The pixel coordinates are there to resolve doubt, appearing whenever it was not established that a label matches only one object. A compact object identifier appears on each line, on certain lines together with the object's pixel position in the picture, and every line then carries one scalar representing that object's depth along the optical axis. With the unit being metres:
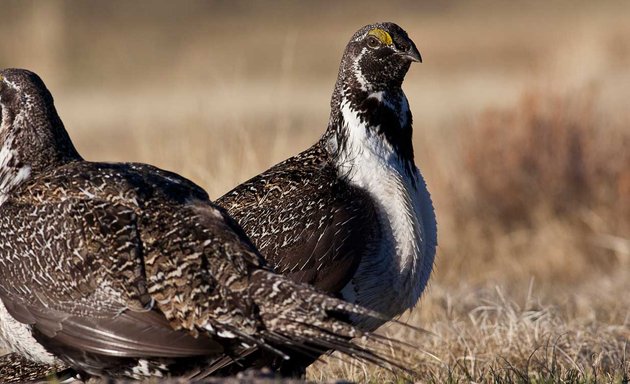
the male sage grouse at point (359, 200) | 10.79
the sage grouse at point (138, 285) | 8.75
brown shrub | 21.78
